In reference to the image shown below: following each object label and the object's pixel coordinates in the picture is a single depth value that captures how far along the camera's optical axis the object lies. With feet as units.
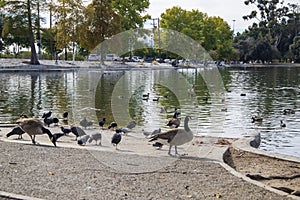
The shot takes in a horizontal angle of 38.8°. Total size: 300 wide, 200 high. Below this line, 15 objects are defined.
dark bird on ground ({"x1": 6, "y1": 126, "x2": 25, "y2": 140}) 38.42
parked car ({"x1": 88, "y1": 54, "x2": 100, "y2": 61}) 290.76
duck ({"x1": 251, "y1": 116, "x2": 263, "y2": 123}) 60.75
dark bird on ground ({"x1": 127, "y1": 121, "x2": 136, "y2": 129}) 48.73
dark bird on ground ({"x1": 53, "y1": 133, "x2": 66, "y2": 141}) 37.67
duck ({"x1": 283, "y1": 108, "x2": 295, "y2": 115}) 68.56
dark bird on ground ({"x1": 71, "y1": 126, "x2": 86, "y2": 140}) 40.20
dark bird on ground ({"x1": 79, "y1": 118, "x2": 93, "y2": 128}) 48.24
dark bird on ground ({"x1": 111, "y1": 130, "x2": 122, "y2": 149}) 35.37
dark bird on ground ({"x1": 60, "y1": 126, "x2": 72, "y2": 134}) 42.11
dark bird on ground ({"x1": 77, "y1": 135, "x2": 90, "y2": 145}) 36.01
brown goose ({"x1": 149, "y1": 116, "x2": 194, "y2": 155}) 31.22
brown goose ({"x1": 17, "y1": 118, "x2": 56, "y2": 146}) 35.40
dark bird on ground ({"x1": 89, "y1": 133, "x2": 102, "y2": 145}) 37.19
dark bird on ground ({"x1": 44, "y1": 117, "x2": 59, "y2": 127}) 48.38
